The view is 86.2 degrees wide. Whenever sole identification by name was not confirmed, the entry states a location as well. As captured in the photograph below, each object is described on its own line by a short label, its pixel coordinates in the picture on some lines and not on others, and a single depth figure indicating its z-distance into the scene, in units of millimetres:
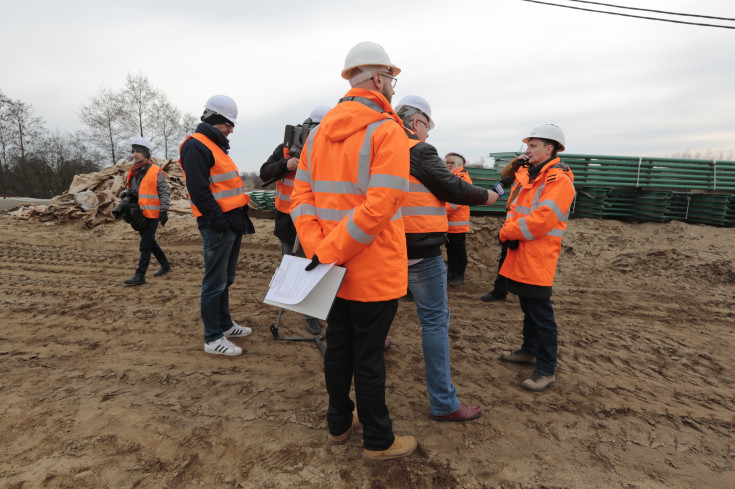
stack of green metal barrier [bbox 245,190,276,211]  11070
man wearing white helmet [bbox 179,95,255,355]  3439
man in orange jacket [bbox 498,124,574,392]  3053
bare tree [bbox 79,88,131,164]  24519
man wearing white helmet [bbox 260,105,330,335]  4020
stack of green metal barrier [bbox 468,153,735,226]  9164
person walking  6016
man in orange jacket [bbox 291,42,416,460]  1880
